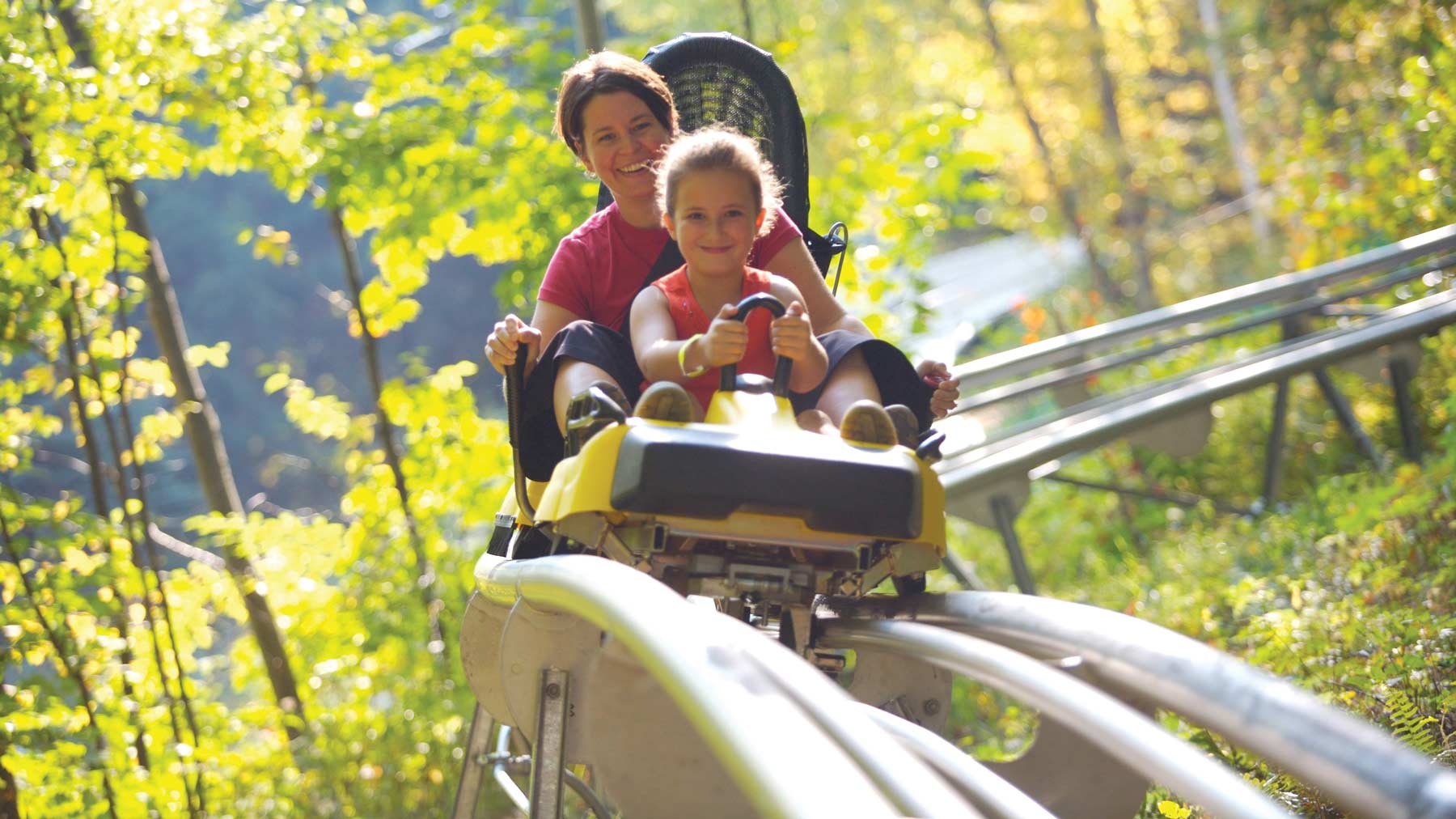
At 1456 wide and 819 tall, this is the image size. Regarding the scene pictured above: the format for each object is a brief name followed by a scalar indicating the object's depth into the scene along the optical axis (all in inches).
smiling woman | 204.1
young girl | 155.5
